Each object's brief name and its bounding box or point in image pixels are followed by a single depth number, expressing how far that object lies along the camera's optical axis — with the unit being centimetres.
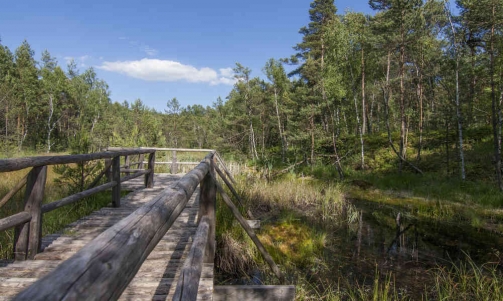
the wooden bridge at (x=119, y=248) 61
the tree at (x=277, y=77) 2527
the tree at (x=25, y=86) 3278
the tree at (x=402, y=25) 1335
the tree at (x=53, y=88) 3472
